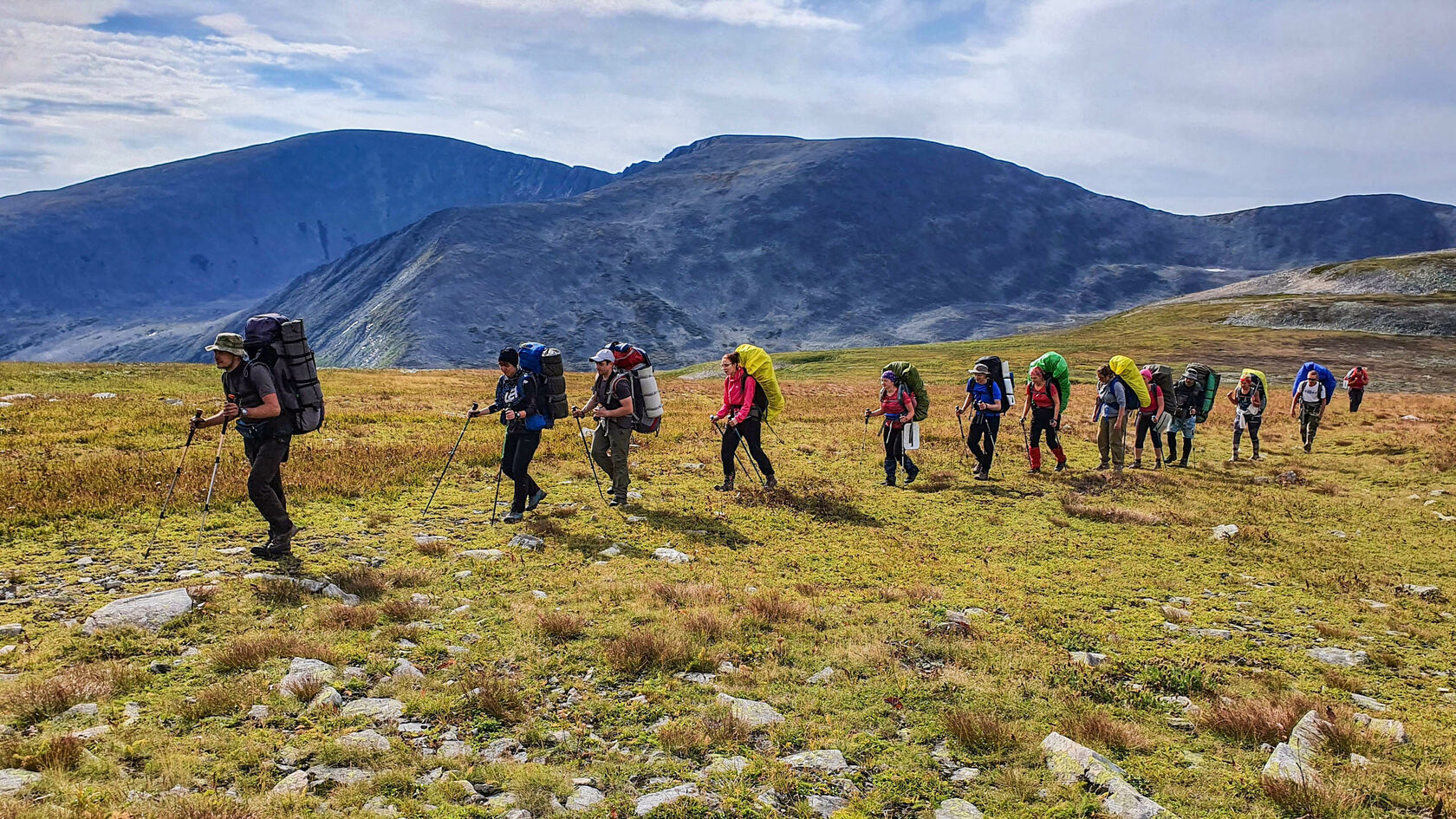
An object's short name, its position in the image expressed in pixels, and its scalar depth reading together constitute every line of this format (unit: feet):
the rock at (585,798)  16.75
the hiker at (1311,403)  75.61
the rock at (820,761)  18.69
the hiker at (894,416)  56.70
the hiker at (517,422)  42.88
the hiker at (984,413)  60.23
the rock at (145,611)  24.32
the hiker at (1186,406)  69.62
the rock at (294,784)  16.22
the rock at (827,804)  16.94
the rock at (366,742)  18.27
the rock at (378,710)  20.06
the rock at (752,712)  20.75
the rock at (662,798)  16.59
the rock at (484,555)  35.53
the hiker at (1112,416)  62.59
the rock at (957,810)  16.84
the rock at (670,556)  36.68
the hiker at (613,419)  45.62
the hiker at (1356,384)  119.96
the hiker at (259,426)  31.30
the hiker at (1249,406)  71.82
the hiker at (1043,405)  61.67
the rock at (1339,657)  25.95
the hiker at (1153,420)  67.26
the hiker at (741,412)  51.42
